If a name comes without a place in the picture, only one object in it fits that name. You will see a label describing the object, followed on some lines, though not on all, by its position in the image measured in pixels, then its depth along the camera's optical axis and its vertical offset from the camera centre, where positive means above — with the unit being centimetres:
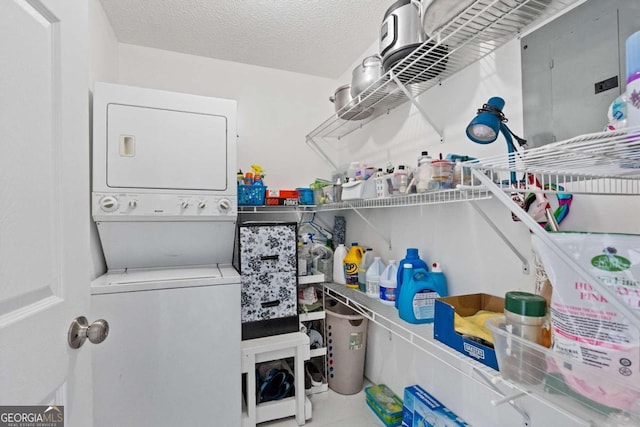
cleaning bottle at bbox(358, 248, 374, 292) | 206 -36
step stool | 178 -98
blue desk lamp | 96 +31
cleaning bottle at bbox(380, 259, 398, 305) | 163 -39
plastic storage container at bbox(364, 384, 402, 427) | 175 -120
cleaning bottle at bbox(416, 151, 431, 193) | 127 +19
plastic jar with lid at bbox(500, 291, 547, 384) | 70 -31
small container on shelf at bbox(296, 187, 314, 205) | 243 +19
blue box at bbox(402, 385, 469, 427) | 142 -102
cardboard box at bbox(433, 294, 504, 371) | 91 -40
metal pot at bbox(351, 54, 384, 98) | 166 +85
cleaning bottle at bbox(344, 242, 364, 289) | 207 -35
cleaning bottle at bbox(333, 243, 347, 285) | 221 -37
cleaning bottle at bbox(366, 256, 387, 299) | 178 -38
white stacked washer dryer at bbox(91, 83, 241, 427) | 154 -28
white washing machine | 151 -74
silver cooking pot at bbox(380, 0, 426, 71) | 128 +85
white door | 56 +4
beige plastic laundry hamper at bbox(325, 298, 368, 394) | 212 -100
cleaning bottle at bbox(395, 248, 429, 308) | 154 -25
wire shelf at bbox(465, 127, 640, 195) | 51 +12
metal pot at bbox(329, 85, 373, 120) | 198 +77
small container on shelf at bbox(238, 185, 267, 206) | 216 +18
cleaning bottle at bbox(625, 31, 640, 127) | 49 +23
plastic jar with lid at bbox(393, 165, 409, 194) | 146 +19
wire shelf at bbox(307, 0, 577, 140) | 100 +74
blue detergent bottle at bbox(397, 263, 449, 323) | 140 -39
